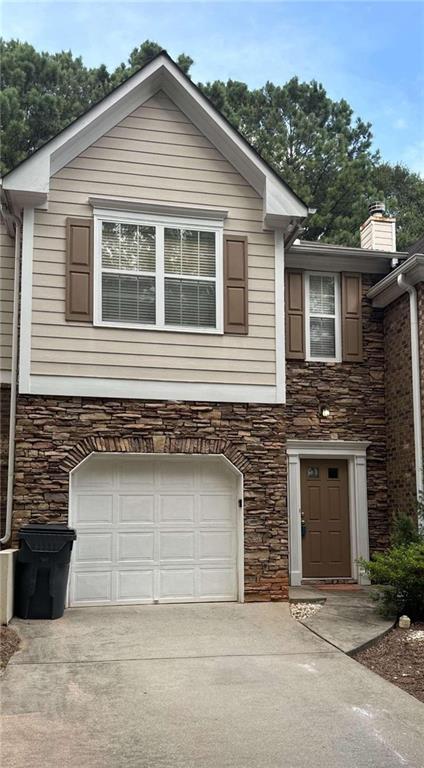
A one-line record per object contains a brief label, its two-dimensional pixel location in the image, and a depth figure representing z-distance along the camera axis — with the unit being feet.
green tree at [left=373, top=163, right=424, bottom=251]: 87.10
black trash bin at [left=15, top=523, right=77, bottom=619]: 27.78
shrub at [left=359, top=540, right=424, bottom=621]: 27.53
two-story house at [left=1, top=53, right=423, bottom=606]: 31.17
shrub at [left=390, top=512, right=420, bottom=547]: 33.96
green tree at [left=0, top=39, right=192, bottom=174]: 72.69
